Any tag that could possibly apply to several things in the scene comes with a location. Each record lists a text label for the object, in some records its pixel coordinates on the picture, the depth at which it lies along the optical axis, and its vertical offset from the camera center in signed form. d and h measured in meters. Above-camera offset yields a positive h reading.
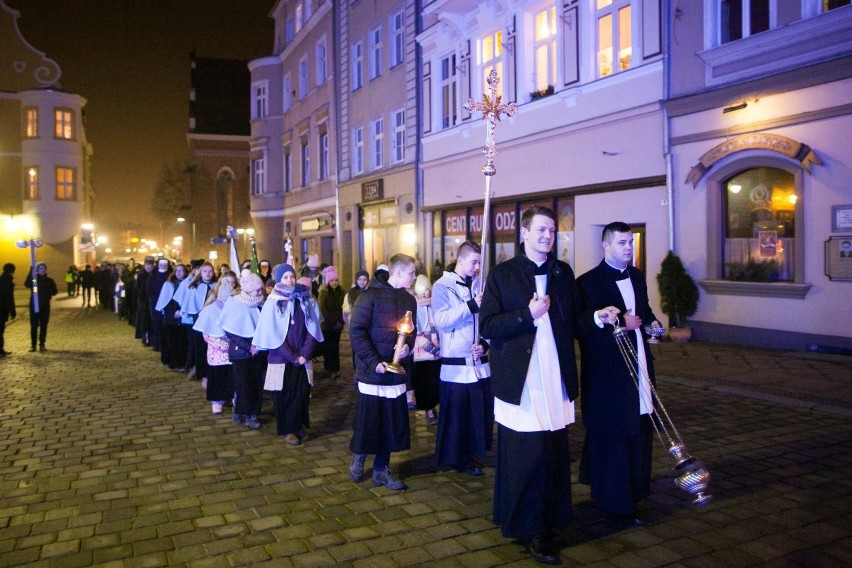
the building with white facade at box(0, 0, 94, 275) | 43.50 +6.80
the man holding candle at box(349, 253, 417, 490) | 5.87 -0.85
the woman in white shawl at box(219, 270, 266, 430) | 7.97 -0.82
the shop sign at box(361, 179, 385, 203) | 25.02 +2.66
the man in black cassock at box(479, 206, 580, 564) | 4.35 -0.70
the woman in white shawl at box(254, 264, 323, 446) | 7.17 -0.80
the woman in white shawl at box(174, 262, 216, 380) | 10.67 -0.49
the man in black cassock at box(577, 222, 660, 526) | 4.71 -0.82
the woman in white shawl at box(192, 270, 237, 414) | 8.75 -1.13
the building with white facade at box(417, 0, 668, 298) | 14.20 +3.34
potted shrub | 13.06 -0.53
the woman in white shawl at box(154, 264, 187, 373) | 12.03 -1.07
